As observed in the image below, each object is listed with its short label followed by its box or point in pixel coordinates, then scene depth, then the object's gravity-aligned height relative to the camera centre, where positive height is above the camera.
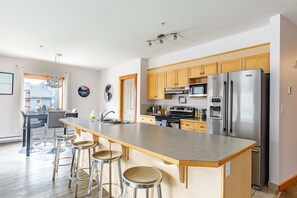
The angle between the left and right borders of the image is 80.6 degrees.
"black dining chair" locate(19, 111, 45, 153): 4.24 -0.69
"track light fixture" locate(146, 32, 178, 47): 3.27 +1.23
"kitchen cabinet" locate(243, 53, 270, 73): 2.82 +0.65
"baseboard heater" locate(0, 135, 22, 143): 5.02 -1.19
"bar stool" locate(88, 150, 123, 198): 1.88 -0.65
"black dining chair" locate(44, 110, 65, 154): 4.12 -0.51
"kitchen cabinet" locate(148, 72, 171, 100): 4.70 +0.39
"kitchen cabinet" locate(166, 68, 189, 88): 4.09 +0.54
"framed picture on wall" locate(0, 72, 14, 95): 5.02 +0.44
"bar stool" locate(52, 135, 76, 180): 2.73 -0.70
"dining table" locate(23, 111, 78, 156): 3.88 -0.47
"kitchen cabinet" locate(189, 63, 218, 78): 3.53 +0.64
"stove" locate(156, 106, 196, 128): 3.95 -0.37
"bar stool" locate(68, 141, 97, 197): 2.32 -0.64
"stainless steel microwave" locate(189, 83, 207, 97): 3.64 +0.23
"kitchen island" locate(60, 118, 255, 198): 1.18 -0.38
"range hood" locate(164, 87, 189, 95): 4.22 +0.25
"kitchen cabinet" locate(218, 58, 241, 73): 3.17 +0.66
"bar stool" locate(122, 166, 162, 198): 1.34 -0.63
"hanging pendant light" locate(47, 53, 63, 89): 4.95 +0.50
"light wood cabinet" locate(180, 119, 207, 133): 3.39 -0.51
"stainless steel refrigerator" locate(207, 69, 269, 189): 2.49 -0.15
